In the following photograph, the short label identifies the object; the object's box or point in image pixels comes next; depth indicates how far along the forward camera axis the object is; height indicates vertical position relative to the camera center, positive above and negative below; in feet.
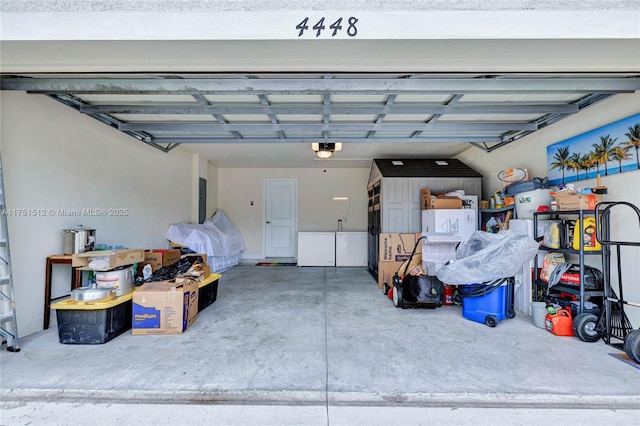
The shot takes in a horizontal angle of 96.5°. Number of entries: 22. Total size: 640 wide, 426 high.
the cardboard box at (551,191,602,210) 8.96 +0.76
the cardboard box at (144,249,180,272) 12.23 -1.54
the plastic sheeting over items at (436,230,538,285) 9.52 -1.22
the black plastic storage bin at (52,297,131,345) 8.34 -3.00
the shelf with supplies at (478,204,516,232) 12.91 +0.50
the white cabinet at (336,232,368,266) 21.84 -1.95
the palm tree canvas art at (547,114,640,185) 8.68 +2.45
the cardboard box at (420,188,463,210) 15.19 +1.16
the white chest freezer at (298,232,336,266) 22.00 -2.13
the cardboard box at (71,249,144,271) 8.89 -1.13
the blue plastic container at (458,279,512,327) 10.07 -2.87
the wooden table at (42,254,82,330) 9.35 -1.75
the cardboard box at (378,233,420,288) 15.99 -1.60
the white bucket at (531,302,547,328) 9.72 -3.05
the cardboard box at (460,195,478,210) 15.96 +1.23
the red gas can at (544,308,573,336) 9.07 -3.16
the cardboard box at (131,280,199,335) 9.04 -2.75
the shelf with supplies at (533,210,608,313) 8.82 -0.73
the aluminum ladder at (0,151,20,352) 7.67 -1.73
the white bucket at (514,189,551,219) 11.29 +0.92
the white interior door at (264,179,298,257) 25.05 +0.21
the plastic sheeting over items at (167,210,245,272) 17.08 -1.03
